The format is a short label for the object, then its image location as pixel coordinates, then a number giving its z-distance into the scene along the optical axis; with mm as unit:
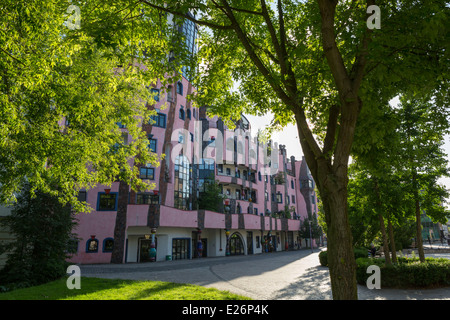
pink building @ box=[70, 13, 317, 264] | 24969
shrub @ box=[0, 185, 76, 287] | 12211
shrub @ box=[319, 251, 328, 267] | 21172
